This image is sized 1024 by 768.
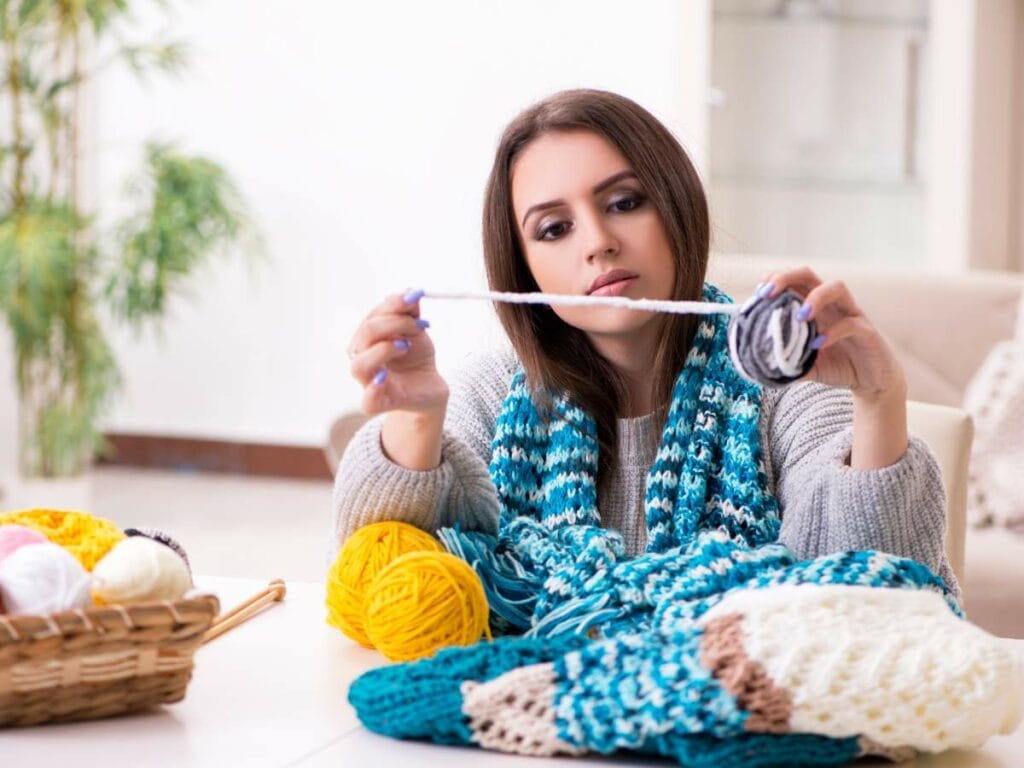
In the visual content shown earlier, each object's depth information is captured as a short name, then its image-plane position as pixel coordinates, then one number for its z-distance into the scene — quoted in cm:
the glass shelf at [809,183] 448
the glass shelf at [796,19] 444
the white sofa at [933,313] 304
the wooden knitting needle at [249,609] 163
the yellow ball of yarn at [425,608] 155
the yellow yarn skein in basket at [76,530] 148
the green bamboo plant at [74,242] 460
